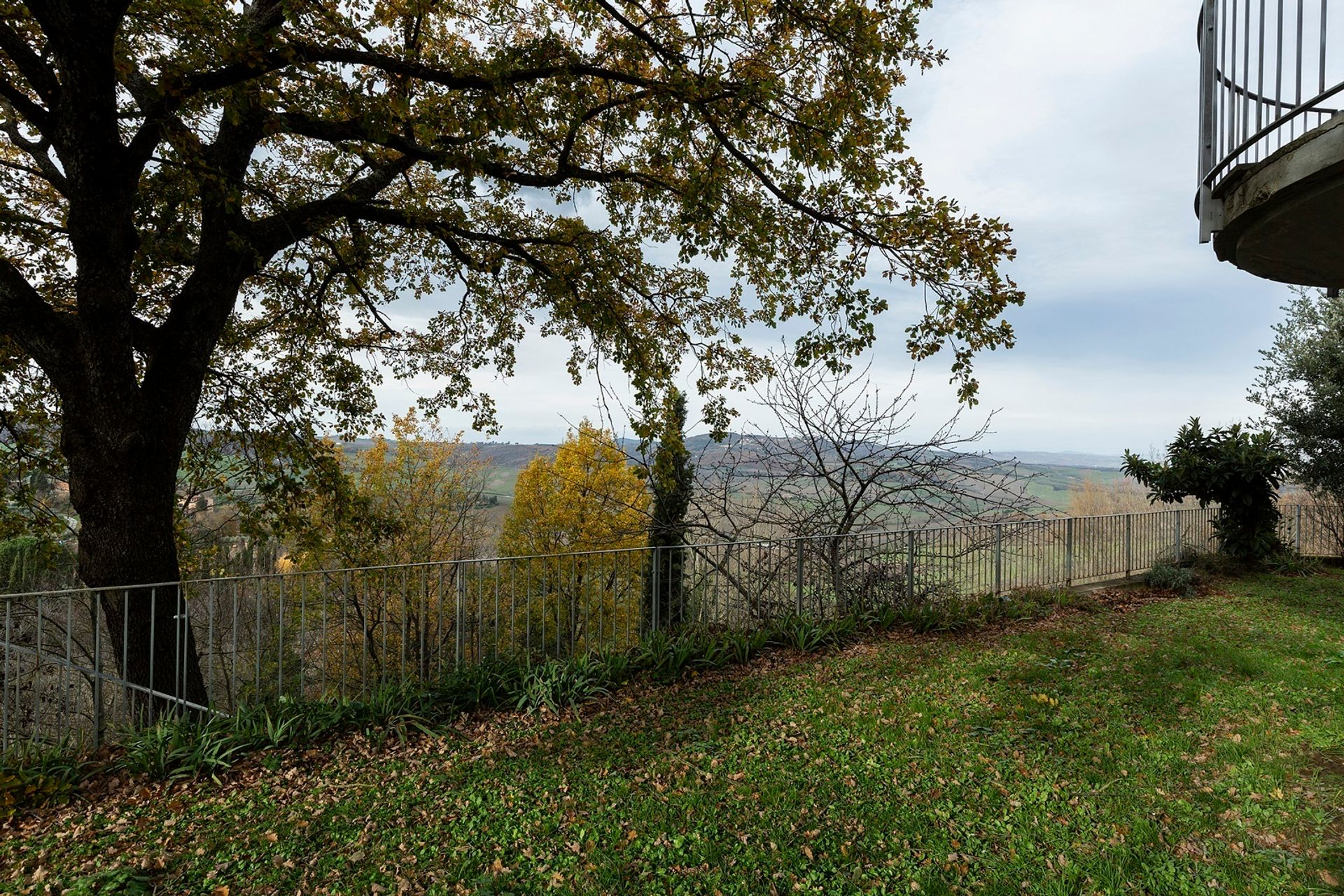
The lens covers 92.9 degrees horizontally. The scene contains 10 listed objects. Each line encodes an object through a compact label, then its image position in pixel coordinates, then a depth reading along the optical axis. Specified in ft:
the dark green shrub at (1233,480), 42.80
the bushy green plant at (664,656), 22.09
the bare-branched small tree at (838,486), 32.78
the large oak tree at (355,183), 19.13
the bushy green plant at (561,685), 19.43
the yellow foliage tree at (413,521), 67.21
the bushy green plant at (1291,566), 42.91
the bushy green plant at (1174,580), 37.73
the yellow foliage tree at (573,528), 24.47
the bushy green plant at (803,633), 25.36
